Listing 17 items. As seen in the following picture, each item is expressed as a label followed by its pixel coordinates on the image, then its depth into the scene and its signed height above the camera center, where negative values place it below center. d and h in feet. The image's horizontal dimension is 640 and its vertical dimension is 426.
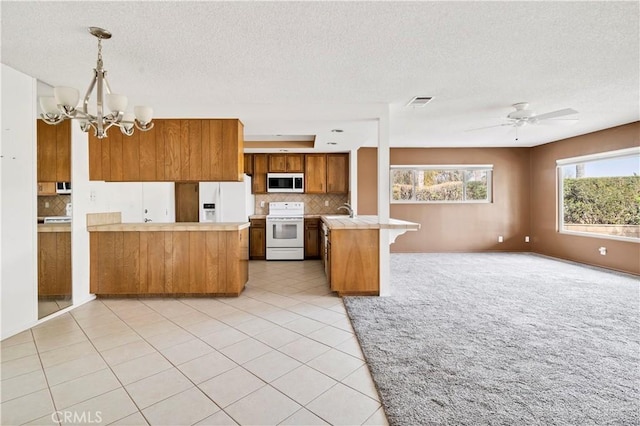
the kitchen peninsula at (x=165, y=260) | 11.84 -1.91
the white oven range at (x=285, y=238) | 19.66 -1.79
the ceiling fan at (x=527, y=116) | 11.59 +3.56
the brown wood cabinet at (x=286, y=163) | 20.99 +3.14
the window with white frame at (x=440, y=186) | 22.20 +1.65
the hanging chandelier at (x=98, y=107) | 6.36 +2.26
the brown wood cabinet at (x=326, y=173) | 21.06 +2.47
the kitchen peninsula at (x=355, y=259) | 12.14 -1.93
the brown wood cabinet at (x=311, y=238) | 20.11 -1.83
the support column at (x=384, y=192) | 11.97 +0.67
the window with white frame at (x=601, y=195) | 15.55 +0.76
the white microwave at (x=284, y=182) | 20.74 +1.84
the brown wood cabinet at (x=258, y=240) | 20.10 -1.94
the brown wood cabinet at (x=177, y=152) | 12.36 +2.30
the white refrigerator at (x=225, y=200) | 18.57 +0.59
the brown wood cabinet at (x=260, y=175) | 20.97 +2.34
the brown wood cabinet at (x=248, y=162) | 20.93 +3.17
